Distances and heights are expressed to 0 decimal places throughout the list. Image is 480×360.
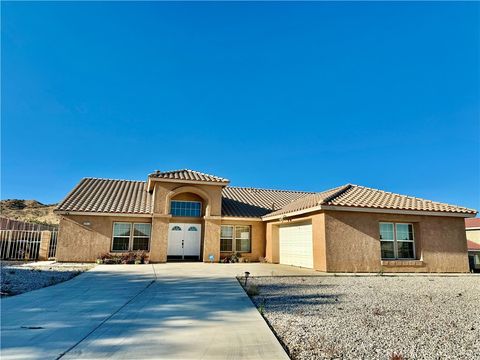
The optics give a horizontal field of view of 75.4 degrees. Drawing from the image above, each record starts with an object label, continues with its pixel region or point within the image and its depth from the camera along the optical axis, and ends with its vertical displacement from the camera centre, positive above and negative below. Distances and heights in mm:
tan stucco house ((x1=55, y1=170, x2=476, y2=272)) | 15148 +832
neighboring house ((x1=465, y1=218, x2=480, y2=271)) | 31453 +1139
